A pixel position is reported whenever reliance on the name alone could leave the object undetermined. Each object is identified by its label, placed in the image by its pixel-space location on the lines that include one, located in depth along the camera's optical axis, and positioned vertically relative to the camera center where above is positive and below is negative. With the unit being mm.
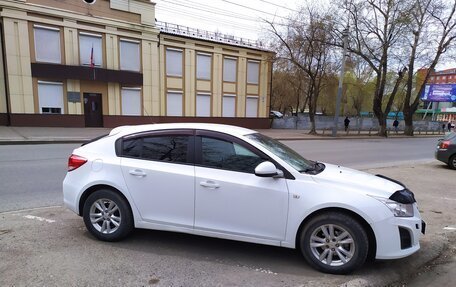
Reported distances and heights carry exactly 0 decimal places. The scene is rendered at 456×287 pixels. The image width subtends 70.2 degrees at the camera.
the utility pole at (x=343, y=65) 25677 +3100
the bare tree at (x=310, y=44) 27766 +5301
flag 22266 +2584
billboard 41969 +1961
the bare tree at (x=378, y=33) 29094 +6852
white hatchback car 3445 -1037
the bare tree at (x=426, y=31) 29828 +7331
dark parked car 11688 -1545
